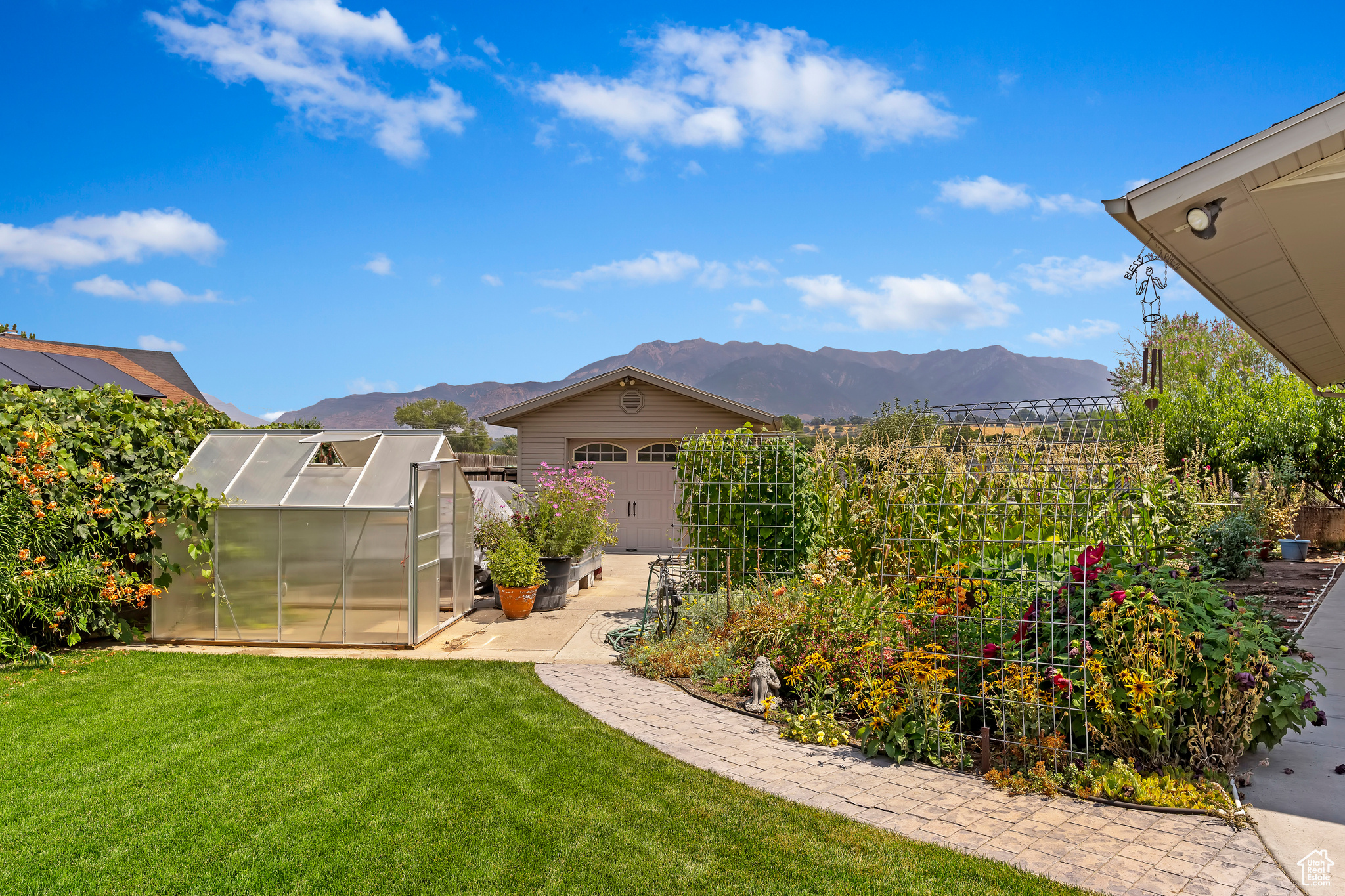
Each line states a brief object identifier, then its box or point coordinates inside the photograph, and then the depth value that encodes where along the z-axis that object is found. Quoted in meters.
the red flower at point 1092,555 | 3.98
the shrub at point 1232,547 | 9.30
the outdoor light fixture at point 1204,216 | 3.28
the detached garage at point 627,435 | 14.65
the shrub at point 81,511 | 6.09
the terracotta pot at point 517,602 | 8.33
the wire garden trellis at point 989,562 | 3.79
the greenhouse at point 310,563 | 6.80
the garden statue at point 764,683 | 5.11
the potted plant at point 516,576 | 8.30
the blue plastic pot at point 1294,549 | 11.05
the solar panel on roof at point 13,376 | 9.51
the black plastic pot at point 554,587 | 8.86
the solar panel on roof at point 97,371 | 11.96
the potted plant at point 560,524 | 8.91
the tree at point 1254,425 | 12.88
